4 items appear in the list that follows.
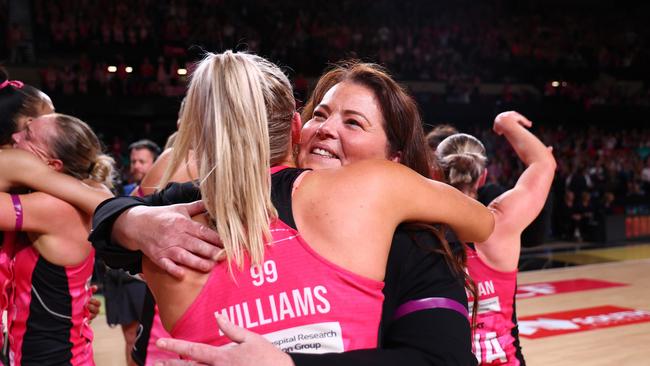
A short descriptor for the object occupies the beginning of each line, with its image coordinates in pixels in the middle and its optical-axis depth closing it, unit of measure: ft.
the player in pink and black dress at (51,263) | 8.07
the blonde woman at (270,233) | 4.11
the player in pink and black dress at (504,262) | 7.77
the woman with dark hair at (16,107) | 8.51
